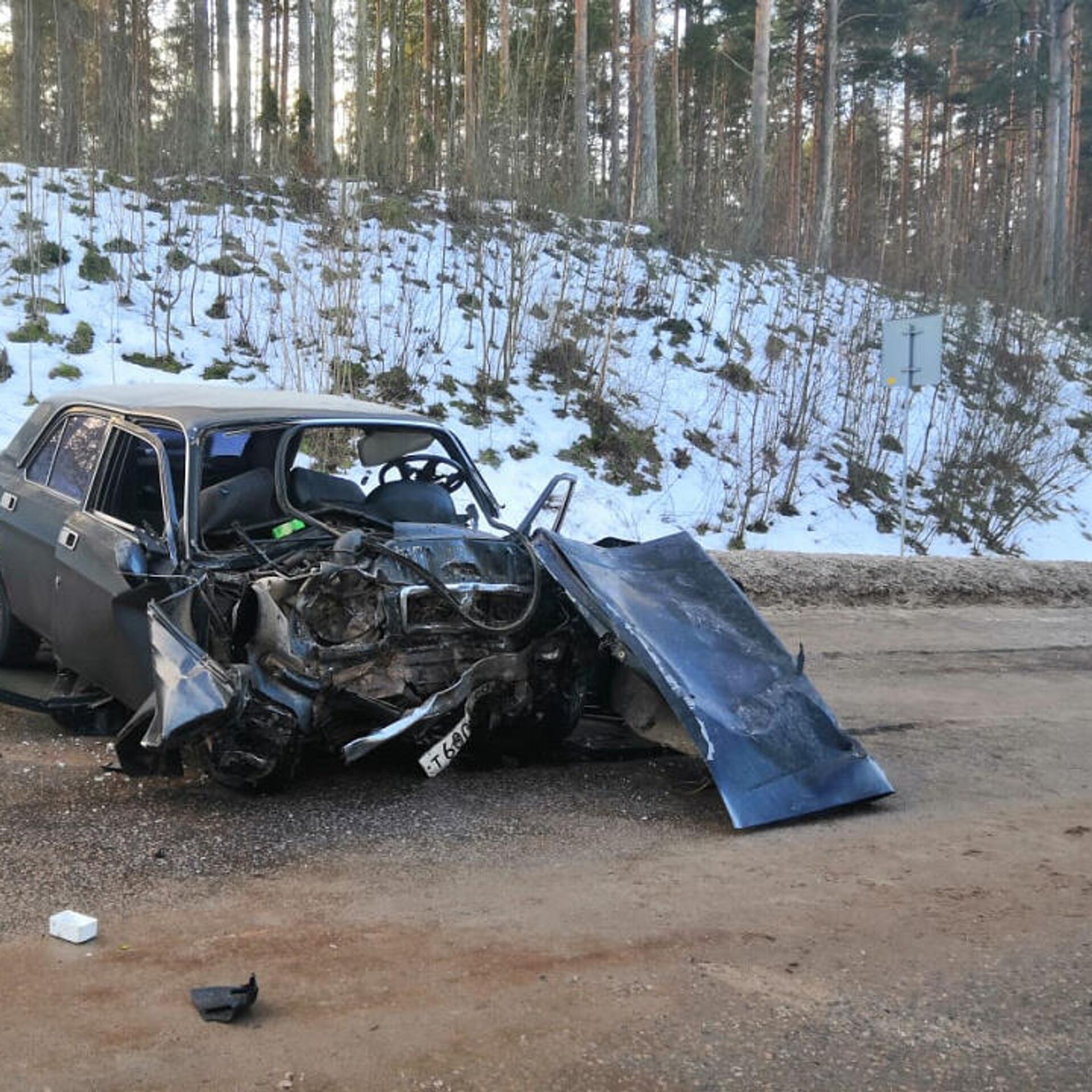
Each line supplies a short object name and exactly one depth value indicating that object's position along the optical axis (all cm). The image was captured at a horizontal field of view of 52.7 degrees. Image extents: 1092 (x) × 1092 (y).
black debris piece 290
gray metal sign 1272
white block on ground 332
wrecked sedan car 433
